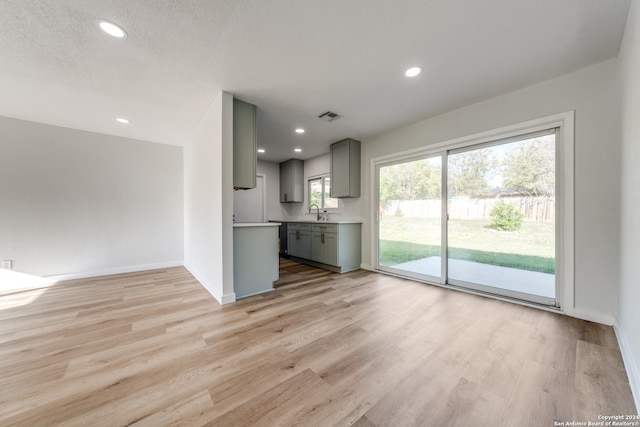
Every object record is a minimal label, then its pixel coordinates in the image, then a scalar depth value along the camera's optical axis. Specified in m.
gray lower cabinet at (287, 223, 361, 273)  4.15
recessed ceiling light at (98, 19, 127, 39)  1.71
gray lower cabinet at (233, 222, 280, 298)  2.92
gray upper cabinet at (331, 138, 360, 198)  4.36
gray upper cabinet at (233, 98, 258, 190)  2.88
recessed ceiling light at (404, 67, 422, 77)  2.27
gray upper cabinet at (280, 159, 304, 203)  5.88
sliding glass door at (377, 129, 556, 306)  2.58
